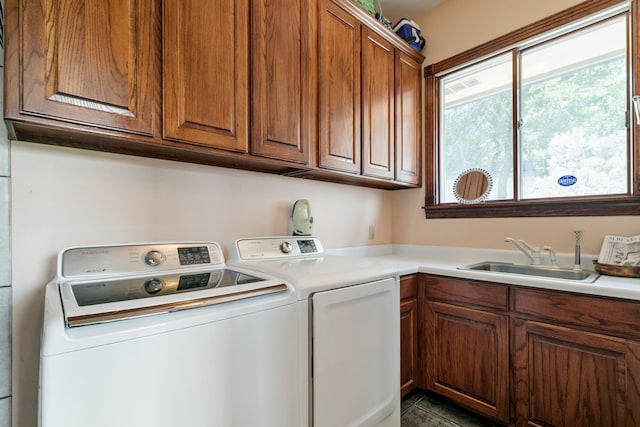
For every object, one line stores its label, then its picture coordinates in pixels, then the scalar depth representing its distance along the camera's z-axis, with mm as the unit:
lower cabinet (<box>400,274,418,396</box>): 1781
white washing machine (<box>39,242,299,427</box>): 630
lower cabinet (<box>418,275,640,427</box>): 1231
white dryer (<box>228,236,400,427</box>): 1052
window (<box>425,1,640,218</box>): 1693
